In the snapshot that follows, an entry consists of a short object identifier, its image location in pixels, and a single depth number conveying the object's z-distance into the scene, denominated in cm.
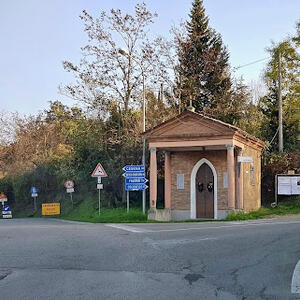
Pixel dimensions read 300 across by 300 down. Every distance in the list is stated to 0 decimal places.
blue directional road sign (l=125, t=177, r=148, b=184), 1843
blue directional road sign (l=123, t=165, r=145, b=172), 1844
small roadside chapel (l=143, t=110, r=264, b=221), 1785
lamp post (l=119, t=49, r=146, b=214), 1921
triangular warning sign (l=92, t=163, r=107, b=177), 1935
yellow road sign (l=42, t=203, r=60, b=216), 2833
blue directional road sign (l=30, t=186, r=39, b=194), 3089
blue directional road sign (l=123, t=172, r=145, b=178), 1848
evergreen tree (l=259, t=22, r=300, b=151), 2889
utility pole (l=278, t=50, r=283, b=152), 2664
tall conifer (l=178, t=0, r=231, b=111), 2743
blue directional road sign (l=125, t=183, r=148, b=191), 1833
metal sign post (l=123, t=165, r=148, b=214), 1838
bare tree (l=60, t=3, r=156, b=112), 2382
